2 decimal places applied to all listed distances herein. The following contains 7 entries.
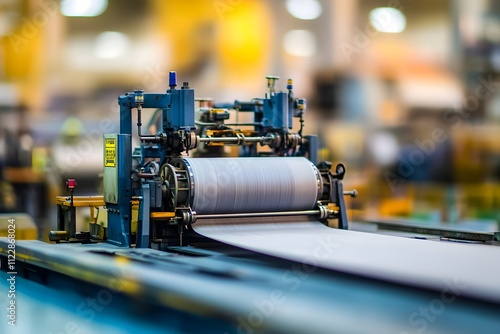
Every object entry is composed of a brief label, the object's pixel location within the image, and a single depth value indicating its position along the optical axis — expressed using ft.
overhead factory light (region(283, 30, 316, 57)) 28.86
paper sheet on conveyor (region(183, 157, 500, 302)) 16.40
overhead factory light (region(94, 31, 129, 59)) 25.63
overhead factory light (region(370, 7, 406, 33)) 29.30
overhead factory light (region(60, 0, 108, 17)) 25.90
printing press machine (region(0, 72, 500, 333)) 14.96
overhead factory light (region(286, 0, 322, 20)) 30.01
